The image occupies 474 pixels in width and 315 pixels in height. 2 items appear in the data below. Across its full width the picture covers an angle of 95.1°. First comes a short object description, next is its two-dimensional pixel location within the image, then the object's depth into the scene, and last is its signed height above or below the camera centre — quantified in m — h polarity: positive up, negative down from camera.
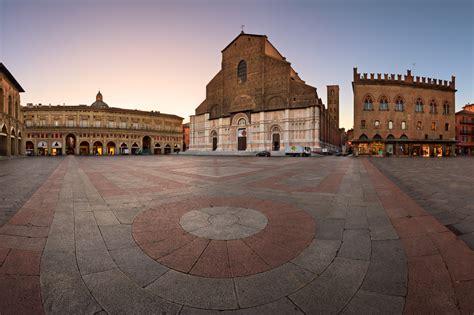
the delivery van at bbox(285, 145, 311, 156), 39.97 +0.57
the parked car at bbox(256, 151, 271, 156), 41.00 +0.21
